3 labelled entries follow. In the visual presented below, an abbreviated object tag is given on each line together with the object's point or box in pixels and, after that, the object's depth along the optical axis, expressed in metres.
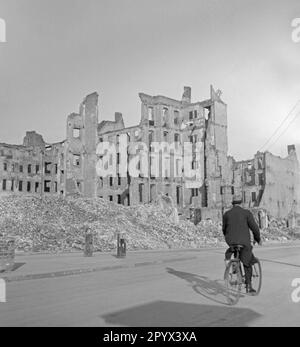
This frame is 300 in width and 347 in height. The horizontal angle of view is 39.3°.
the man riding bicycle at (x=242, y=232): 7.38
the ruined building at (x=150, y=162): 59.25
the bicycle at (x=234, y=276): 7.26
